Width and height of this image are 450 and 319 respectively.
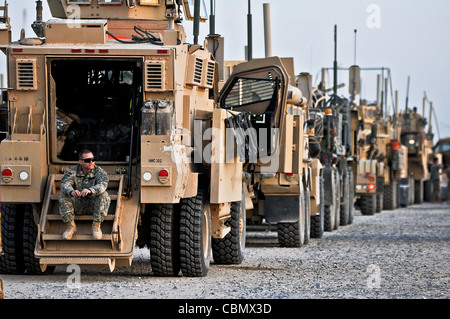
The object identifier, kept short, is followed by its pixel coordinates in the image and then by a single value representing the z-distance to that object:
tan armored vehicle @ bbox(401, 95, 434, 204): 51.31
